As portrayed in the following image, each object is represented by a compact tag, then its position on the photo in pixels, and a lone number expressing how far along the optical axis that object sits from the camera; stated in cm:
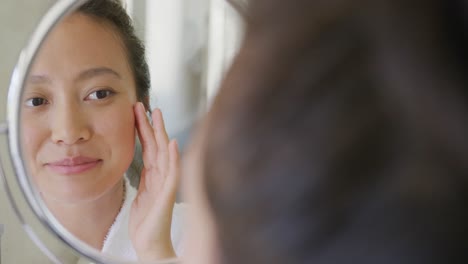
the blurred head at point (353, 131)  41
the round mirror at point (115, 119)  88
